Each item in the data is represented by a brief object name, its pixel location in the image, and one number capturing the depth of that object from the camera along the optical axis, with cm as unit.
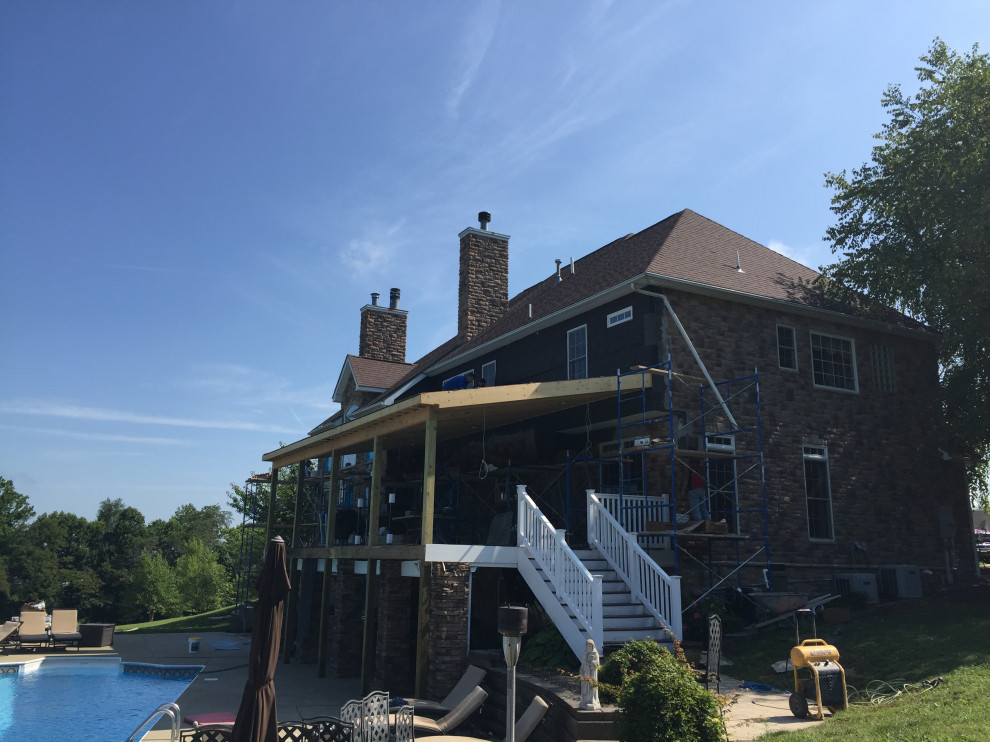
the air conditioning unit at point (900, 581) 1700
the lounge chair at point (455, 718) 1034
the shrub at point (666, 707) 760
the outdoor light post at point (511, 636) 768
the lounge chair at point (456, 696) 1110
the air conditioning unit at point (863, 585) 1605
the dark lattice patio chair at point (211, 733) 923
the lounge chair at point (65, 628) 2433
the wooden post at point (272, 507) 2306
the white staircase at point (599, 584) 1205
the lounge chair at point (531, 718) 933
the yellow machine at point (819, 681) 956
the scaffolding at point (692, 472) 1498
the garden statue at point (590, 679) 938
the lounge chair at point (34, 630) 2430
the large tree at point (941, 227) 1709
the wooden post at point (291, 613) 2105
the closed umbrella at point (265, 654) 875
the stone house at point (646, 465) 1346
